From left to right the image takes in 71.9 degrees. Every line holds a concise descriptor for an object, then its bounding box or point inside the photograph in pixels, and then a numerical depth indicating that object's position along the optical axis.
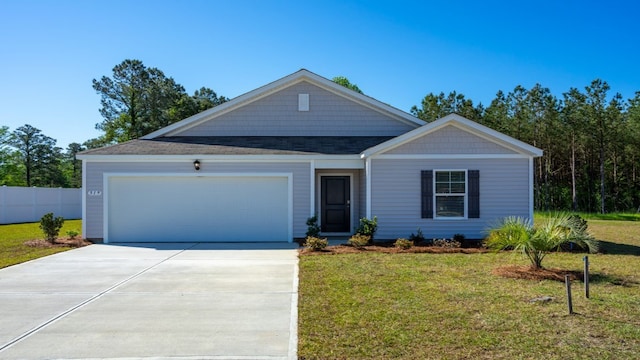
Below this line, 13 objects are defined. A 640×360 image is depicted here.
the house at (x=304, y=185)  12.90
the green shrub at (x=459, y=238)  12.59
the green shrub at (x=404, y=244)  11.70
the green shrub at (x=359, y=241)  11.95
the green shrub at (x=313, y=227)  12.88
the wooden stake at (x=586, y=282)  6.38
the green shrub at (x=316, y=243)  11.16
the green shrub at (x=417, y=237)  12.60
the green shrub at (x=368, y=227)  12.48
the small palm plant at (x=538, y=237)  7.93
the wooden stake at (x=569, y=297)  5.59
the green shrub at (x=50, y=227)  12.91
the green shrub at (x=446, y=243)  11.89
